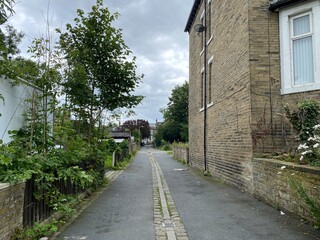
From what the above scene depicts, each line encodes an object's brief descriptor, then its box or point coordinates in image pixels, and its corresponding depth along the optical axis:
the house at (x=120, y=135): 42.74
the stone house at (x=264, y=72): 7.04
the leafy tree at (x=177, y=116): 46.63
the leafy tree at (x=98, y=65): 8.47
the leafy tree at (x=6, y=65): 4.10
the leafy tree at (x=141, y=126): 73.51
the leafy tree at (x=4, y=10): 3.63
